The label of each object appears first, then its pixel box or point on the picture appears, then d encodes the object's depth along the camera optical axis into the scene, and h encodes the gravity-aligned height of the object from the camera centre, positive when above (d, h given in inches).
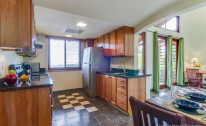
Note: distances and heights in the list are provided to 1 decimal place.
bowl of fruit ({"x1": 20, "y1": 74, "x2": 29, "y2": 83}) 74.1 -10.8
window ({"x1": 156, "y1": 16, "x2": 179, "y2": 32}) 191.9 +60.5
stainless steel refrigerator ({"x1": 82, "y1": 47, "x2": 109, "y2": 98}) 158.9 -6.6
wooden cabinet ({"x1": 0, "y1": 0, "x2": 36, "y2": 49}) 55.8 +18.2
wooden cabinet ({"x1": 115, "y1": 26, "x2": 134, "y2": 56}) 127.7 +21.1
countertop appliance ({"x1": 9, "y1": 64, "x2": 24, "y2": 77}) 90.4 -5.9
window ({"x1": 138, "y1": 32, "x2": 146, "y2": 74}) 164.6 +12.1
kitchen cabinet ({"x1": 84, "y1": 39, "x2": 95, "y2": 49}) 198.7 +30.3
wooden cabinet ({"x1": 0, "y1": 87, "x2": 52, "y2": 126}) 61.4 -24.9
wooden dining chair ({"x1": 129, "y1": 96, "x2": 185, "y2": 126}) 26.4 -13.6
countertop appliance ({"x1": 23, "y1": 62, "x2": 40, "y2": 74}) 148.9 -7.3
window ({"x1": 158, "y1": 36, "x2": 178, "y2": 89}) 192.7 +1.4
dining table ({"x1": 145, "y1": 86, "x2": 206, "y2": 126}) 36.5 -17.3
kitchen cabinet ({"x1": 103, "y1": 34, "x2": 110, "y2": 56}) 159.0 +21.3
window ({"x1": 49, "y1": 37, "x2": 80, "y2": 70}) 181.2 +11.6
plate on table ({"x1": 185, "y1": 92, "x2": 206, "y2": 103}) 53.7 -16.4
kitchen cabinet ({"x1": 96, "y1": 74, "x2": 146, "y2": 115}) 110.0 -28.3
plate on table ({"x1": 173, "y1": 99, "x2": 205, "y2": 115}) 41.6 -16.5
